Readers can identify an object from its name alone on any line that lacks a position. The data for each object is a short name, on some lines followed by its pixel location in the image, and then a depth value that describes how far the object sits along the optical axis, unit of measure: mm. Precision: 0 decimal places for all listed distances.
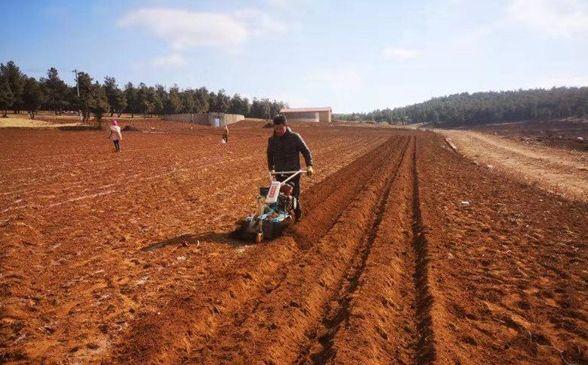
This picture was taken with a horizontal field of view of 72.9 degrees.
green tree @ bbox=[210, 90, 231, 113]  113125
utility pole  60219
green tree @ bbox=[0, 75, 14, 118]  56969
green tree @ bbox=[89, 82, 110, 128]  48381
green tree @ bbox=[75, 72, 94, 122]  52969
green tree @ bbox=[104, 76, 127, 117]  73762
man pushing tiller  8078
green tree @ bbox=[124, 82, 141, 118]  83562
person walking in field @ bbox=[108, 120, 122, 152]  21922
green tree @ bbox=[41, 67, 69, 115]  77931
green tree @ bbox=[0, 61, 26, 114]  62925
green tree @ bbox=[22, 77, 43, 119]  64938
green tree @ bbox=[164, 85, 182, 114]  93938
